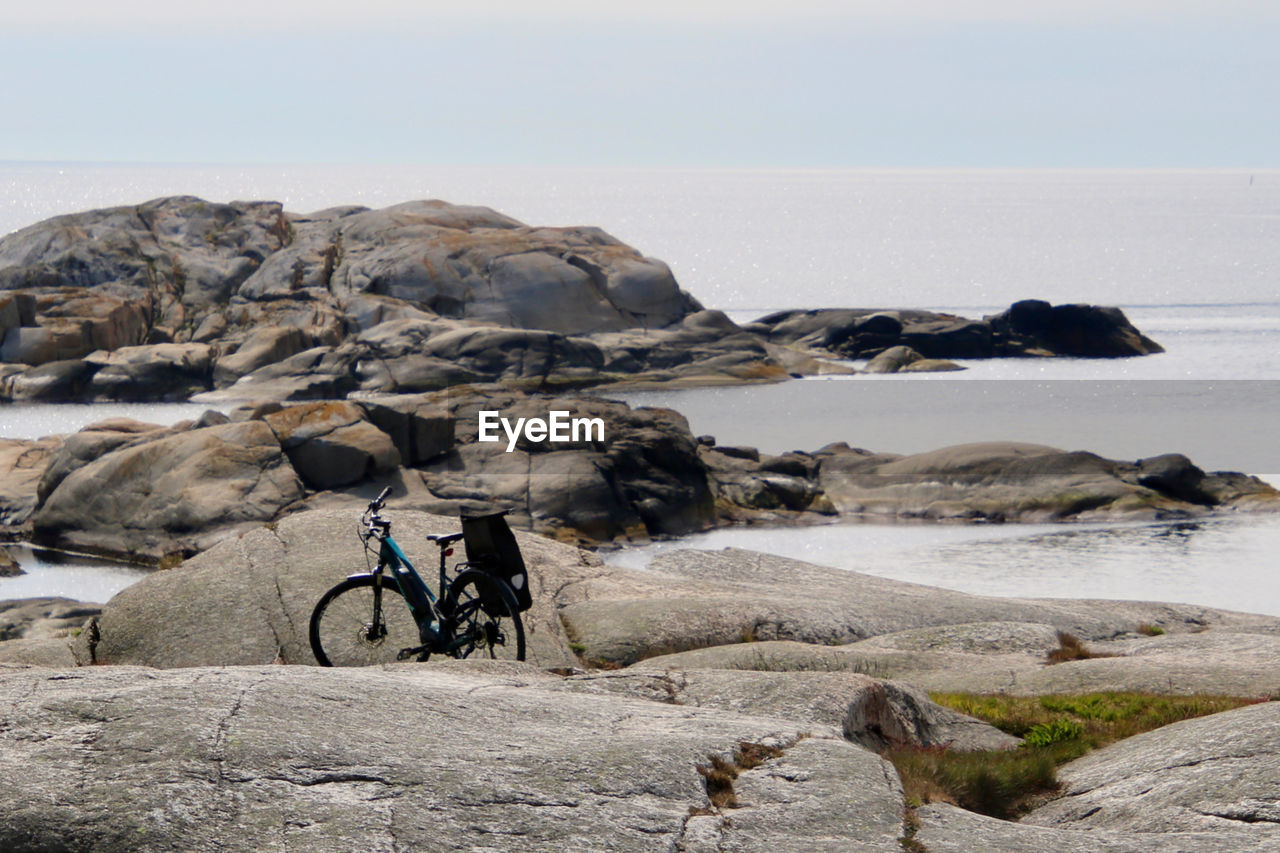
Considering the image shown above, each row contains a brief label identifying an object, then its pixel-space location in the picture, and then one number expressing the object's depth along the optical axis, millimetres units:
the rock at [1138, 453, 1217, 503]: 36938
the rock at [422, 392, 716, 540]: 33938
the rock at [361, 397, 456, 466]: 35500
